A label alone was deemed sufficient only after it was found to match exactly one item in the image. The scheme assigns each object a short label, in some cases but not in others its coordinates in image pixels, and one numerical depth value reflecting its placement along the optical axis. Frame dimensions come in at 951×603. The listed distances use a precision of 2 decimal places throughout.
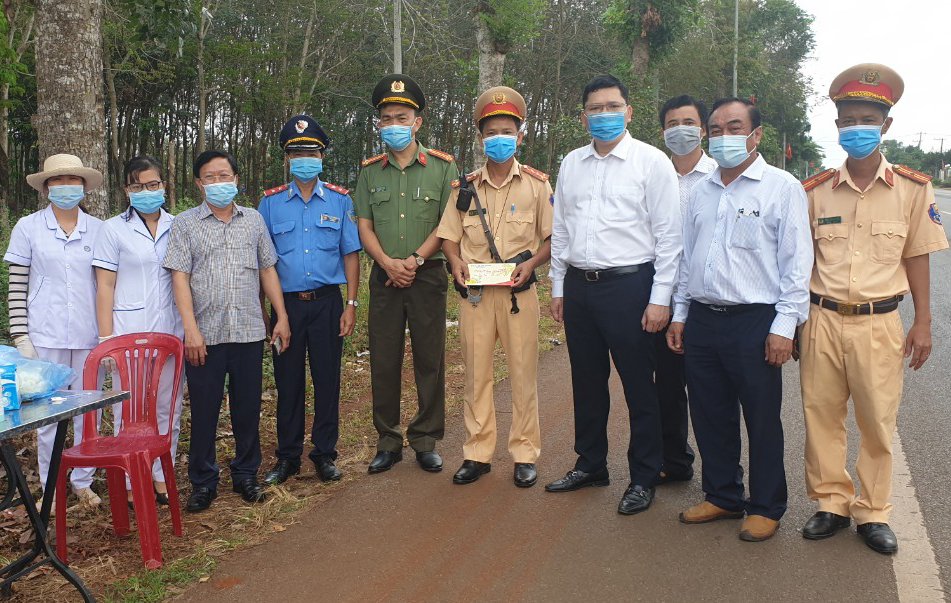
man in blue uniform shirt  4.62
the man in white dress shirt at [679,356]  4.42
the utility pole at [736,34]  29.03
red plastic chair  3.54
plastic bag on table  3.23
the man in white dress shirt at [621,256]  4.03
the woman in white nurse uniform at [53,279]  4.14
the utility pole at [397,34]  12.47
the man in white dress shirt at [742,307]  3.59
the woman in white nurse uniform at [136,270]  4.22
